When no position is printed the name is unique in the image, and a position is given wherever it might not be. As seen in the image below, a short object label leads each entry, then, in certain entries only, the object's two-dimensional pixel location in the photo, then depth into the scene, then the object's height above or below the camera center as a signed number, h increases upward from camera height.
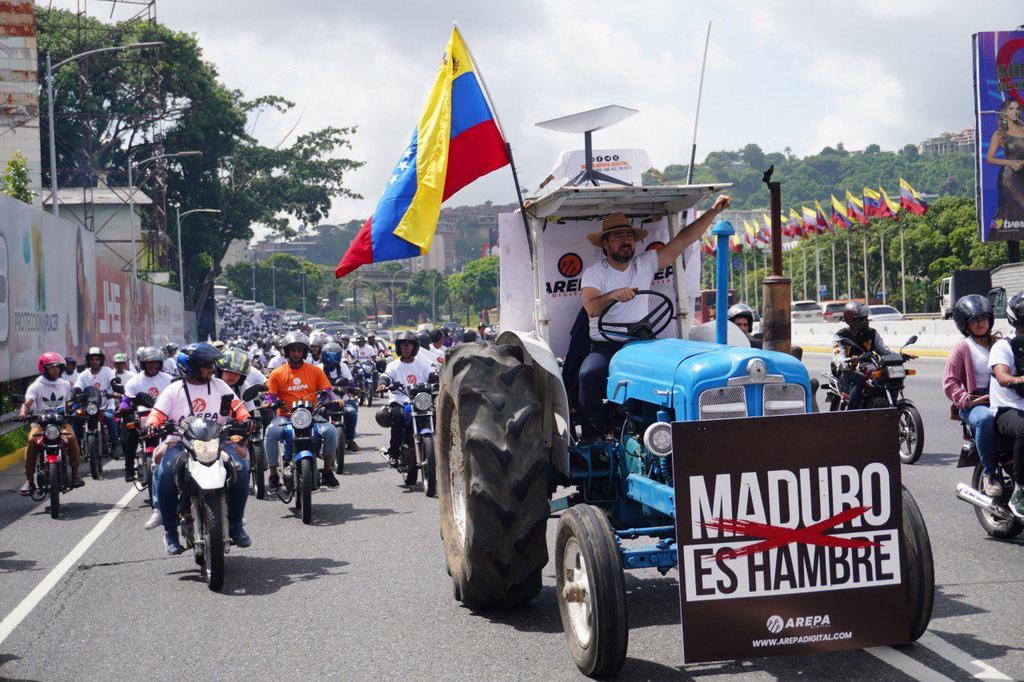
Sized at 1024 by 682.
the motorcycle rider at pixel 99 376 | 19.83 -0.79
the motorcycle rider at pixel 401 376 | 15.58 -0.80
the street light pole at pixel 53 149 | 30.70 +4.39
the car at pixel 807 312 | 76.69 -0.77
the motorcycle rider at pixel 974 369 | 9.31 -0.58
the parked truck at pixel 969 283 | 43.41 +0.37
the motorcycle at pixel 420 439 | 14.13 -1.45
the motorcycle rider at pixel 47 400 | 15.06 -0.89
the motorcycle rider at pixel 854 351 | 15.34 -0.63
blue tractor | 6.12 -0.75
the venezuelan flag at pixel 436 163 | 8.78 +1.06
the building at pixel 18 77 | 36.03 +7.16
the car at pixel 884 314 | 62.54 -0.90
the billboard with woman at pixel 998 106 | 39.00 +5.75
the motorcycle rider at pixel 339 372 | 19.27 -0.84
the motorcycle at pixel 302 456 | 12.46 -1.39
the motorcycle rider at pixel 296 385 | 13.50 -0.72
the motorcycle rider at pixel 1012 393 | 8.93 -0.72
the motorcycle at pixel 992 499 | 9.23 -1.49
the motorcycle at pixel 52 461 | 14.02 -1.53
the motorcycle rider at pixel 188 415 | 9.96 -0.77
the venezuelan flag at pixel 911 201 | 69.19 +5.22
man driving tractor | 7.59 +0.15
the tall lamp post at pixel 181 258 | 64.75 +3.44
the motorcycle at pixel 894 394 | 14.69 -1.16
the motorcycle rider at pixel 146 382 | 16.02 -0.74
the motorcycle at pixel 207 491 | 9.14 -1.27
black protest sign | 5.48 -1.00
